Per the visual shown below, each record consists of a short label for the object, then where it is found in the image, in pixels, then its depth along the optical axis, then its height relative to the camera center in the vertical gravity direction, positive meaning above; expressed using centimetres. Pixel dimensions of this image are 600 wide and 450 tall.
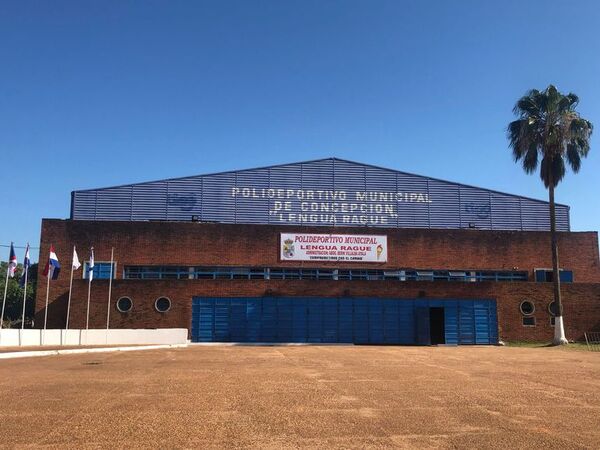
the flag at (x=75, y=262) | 3300 +173
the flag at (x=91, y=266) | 3416 +155
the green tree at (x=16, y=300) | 6562 -74
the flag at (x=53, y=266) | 3142 +143
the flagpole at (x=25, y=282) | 2919 +54
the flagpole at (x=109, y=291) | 3572 +12
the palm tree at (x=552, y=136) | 3447 +908
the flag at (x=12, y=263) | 2881 +145
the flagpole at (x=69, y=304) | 3428 -63
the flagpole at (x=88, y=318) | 3564 -147
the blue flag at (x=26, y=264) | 3022 +148
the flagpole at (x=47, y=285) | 3075 +48
